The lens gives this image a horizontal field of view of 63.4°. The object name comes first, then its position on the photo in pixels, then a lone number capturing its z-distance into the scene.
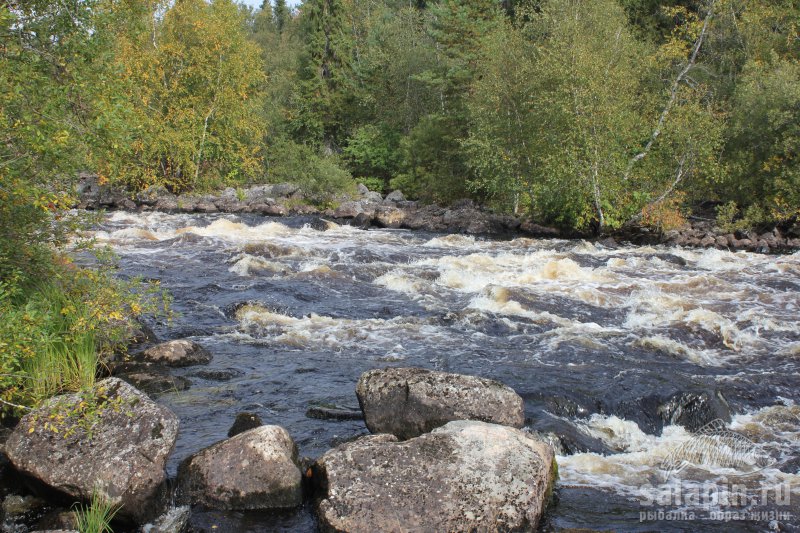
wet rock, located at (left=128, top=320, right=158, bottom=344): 10.73
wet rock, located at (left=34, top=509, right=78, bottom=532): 5.76
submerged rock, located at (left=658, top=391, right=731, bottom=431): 8.55
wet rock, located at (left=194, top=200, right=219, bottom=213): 32.62
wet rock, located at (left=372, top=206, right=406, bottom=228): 29.80
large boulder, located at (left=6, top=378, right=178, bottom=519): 5.99
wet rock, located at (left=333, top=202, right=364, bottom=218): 32.22
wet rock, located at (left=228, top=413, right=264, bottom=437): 7.38
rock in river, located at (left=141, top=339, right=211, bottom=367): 10.07
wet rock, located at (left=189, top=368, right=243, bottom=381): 9.74
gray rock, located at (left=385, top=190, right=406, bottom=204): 38.70
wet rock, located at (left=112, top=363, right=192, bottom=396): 9.08
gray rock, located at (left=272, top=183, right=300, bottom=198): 36.75
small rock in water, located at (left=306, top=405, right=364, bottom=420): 8.55
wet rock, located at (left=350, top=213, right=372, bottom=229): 29.33
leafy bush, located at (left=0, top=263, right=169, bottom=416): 6.21
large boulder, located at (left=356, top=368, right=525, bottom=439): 7.42
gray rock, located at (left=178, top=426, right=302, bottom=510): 6.30
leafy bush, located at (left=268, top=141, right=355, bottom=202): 35.53
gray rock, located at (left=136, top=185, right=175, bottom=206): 32.97
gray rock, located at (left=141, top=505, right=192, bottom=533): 5.96
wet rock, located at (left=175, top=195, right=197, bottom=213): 32.42
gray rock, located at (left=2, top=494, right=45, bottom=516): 6.05
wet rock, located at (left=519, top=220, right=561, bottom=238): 26.76
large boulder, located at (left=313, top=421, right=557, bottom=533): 5.66
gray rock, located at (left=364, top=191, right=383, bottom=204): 37.30
